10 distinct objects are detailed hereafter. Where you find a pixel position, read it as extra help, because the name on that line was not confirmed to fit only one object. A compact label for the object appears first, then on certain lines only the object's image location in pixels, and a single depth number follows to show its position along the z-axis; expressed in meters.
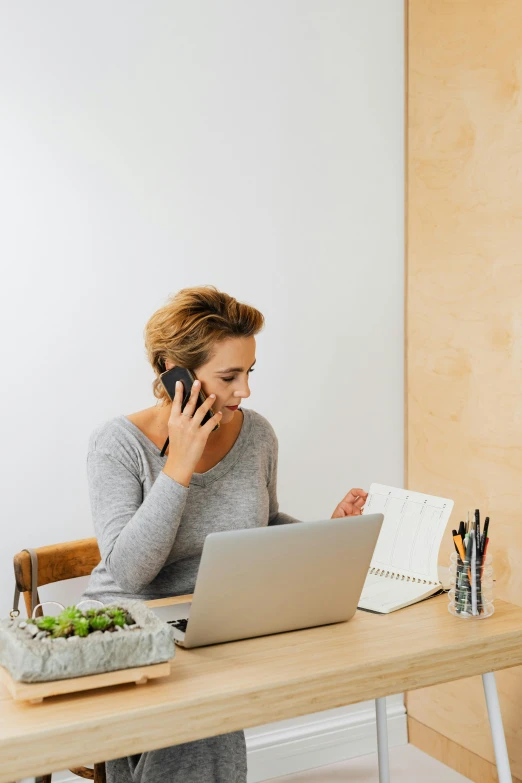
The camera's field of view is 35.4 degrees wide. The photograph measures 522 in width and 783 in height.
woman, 1.44
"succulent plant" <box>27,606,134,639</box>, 1.06
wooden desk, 0.96
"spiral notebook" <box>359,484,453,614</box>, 1.49
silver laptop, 1.16
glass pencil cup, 1.37
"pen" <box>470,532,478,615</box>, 1.37
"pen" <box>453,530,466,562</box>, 1.40
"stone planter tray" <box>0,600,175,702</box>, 1.00
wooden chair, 1.75
